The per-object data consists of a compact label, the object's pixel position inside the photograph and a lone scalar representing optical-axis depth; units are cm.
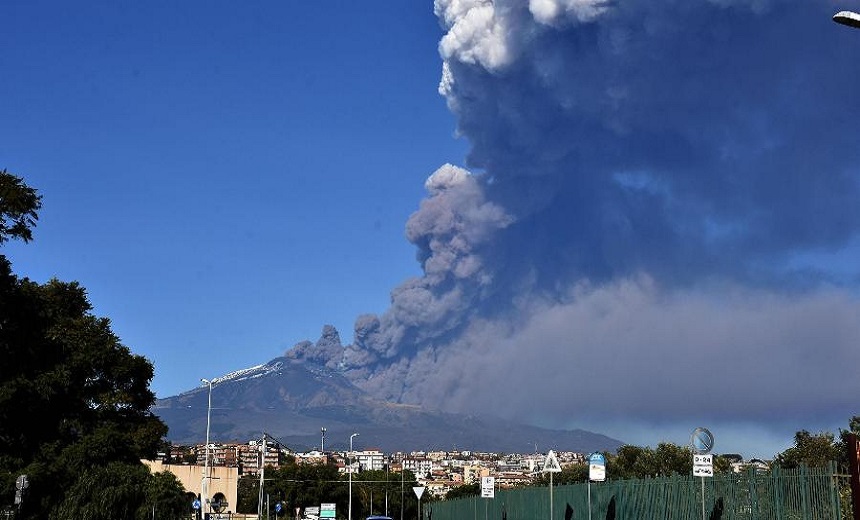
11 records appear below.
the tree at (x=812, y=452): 6625
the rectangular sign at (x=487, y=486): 3588
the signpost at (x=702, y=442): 1977
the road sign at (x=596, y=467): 2362
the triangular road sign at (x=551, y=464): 2532
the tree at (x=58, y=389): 3759
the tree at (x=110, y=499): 3234
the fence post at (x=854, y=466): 1479
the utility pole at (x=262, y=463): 7979
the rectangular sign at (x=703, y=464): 1825
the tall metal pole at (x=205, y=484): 7919
